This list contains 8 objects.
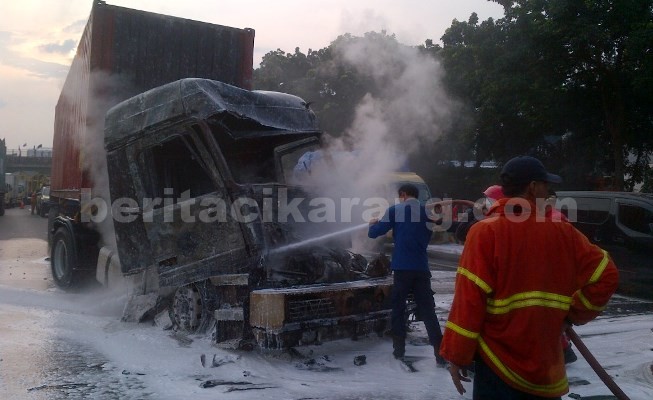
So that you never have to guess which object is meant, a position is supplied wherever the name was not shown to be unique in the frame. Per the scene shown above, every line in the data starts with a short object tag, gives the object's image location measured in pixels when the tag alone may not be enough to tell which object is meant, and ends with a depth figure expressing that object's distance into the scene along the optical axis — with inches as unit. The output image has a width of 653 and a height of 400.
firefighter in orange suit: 103.0
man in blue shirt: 220.5
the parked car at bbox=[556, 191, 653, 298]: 474.6
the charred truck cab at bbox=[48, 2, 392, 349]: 221.9
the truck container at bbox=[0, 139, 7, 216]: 1202.0
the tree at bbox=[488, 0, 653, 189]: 604.1
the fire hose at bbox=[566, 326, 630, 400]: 130.5
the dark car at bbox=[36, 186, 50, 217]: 1128.4
